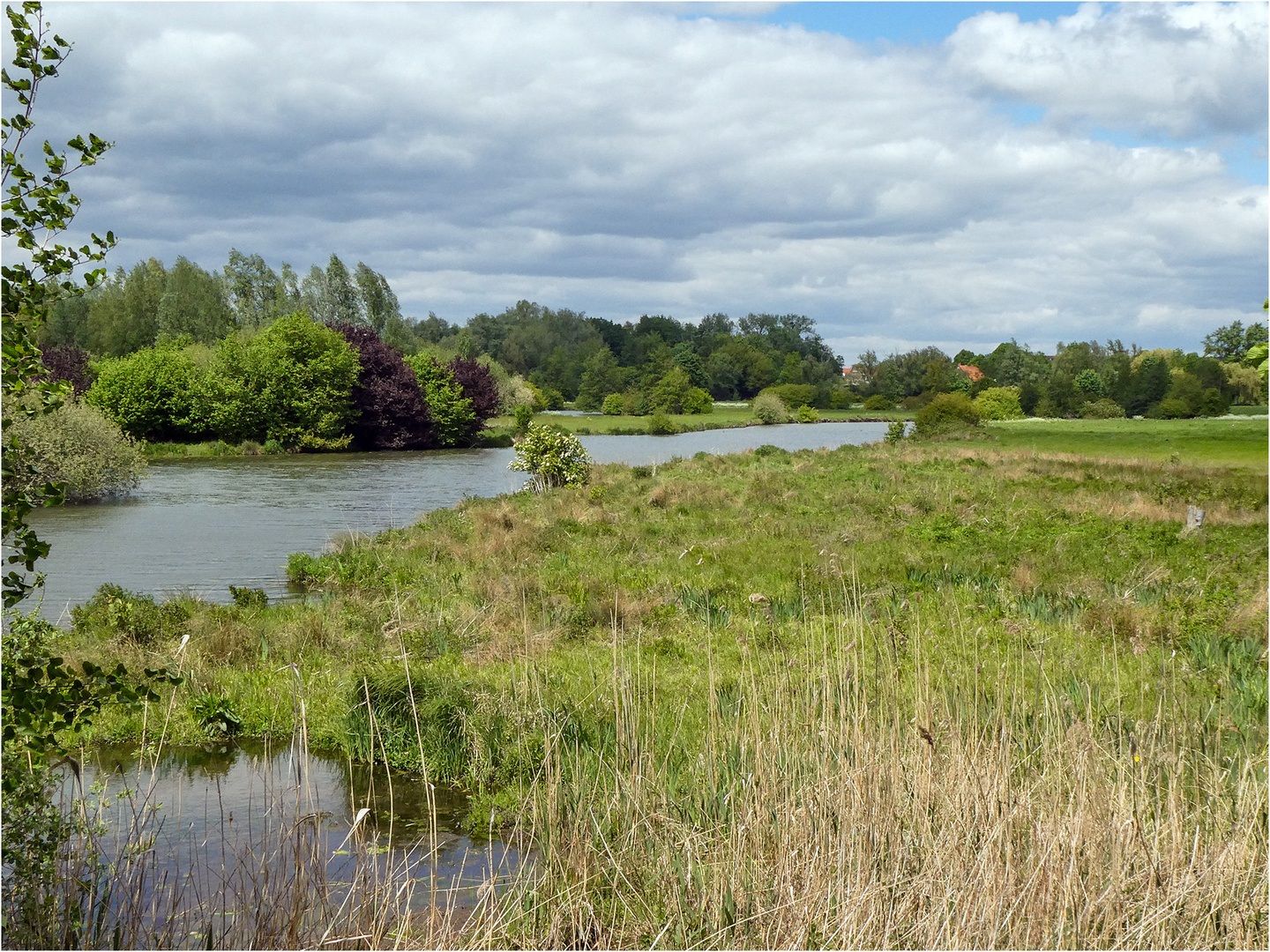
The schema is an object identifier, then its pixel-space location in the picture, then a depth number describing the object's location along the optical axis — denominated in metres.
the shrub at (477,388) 62.03
